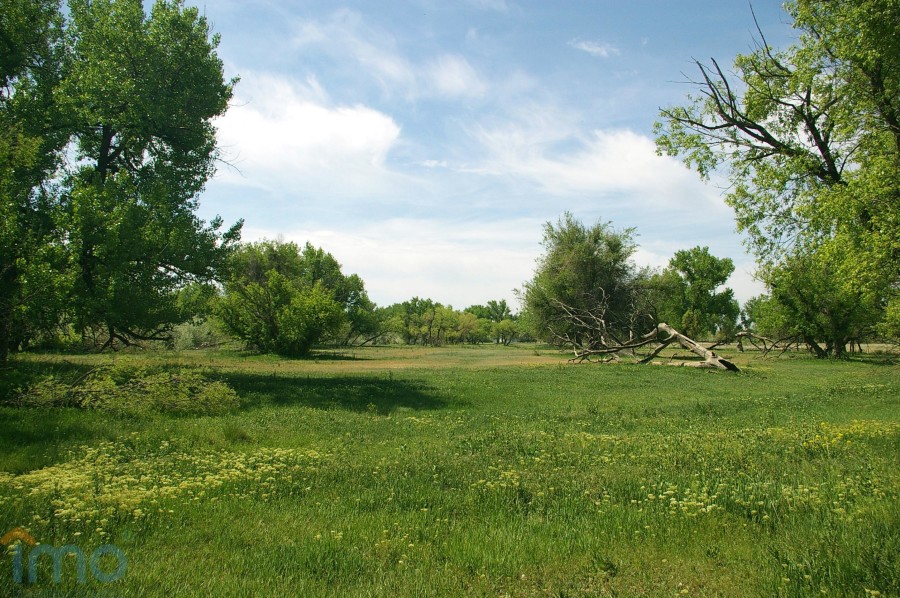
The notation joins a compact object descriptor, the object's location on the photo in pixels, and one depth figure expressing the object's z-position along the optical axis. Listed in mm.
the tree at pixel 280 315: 53562
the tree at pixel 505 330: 157375
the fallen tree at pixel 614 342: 35406
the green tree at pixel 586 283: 62375
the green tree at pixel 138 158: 18641
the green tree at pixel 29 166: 15789
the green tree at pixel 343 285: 95000
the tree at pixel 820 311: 51406
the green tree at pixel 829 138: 14641
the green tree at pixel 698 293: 90938
